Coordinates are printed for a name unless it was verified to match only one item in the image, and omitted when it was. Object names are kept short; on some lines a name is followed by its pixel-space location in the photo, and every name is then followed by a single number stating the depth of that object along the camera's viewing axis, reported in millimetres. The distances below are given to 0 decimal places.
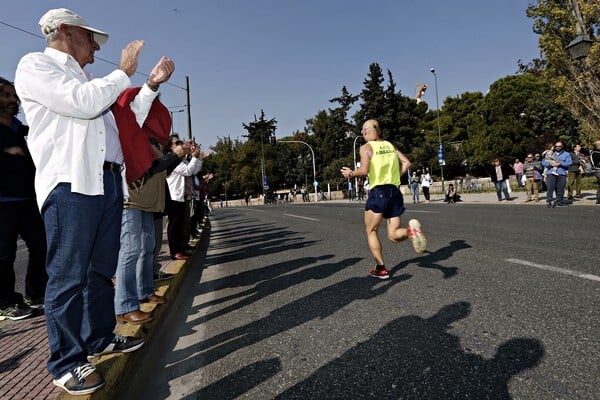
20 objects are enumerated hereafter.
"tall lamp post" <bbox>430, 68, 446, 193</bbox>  25655
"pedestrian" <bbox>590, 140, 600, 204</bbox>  10852
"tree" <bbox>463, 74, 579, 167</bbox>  38906
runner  4422
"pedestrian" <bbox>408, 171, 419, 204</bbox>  21133
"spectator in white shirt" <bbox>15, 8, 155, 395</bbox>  1927
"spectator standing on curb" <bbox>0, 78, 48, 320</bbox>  3570
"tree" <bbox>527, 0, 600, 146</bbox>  16328
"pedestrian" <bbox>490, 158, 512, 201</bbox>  15469
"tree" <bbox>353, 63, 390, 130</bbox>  57688
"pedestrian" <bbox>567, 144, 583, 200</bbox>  12438
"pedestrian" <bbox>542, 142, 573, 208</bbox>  11344
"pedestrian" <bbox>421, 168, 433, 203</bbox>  20814
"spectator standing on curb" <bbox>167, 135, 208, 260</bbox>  5309
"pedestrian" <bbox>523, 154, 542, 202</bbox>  13215
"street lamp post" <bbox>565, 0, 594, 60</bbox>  10445
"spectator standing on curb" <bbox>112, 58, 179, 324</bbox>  2396
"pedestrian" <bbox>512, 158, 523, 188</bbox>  21625
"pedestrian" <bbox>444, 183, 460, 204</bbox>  18344
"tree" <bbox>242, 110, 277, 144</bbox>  89750
